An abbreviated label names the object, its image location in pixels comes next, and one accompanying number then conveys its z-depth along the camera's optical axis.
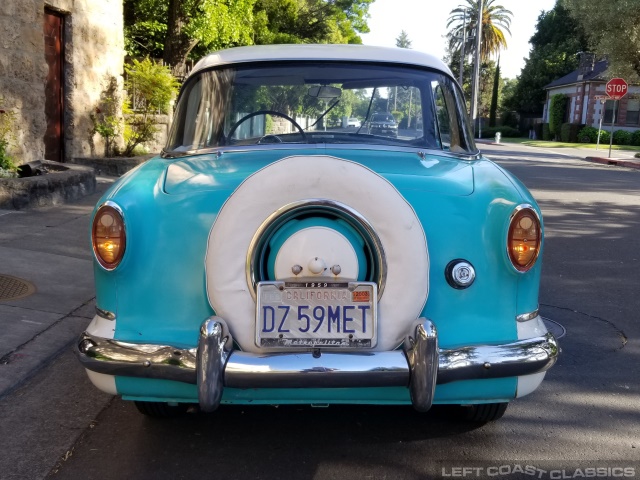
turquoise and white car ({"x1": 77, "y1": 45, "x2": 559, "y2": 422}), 2.83
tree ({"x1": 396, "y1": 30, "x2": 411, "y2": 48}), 170.77
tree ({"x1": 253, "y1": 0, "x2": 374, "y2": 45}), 30.65
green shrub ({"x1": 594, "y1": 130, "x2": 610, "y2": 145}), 49.13
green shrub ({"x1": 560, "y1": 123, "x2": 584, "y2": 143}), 53.00
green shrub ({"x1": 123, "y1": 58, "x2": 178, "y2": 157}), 15.15
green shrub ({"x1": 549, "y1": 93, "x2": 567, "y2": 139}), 58.84
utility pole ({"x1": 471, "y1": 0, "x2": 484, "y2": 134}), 33.31
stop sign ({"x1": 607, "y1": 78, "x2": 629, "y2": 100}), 29.42
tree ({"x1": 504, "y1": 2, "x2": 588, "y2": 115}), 67.12
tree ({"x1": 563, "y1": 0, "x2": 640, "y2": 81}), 28.19
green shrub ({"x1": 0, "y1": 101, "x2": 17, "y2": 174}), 9.58
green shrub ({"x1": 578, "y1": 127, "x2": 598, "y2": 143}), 50.16
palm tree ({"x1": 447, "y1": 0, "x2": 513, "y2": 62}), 72.50
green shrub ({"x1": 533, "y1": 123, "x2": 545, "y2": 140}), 62.39
